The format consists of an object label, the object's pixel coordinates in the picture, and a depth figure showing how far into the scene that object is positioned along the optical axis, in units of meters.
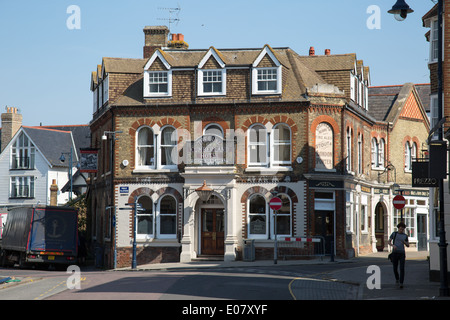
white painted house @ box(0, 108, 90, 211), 67.00
